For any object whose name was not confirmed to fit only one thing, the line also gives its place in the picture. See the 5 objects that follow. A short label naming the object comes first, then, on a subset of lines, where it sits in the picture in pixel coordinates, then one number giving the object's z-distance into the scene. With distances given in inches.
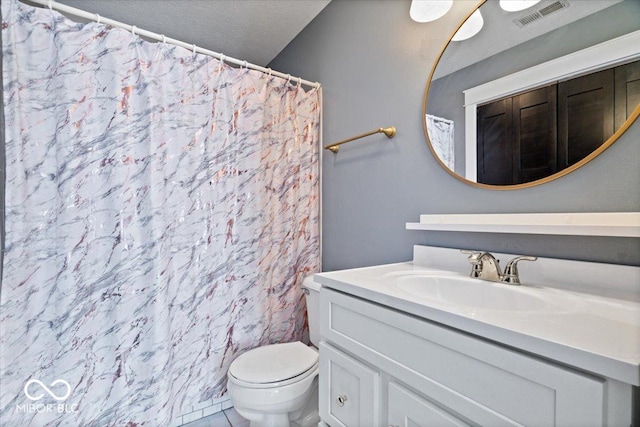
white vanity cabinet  17.5
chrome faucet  35.0
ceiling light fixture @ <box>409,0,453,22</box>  47.2
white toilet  48.7
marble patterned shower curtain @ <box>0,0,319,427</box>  48.7
